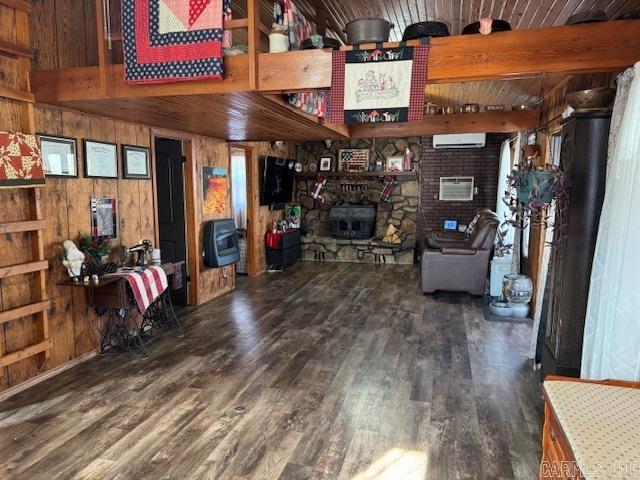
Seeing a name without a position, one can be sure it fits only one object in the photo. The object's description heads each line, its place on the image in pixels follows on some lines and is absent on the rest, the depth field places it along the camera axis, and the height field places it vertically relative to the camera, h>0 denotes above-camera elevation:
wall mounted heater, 5.34 -0.78
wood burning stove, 8.35 -0.70
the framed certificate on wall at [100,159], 3.63 +0.18
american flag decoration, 8.48 +0.47
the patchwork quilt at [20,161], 2.89 +0.12
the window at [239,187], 7.01 -0.08
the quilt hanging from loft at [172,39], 2.72 +0.91
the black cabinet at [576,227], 2.59 -0.24
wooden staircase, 2.98 -0.35
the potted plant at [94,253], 3.55 -0.60
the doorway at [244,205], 6.82 -0.36
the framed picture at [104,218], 3.73 -0.33
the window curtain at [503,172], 7.13 +0.25
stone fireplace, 8.27 -0.51
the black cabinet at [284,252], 7.43 -1.21
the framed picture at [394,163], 8.26 +0.42
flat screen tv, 7.14 +0.04
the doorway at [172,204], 5.14 -0.28
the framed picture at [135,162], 4.05 +0.18
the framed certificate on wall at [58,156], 3.26 +0.18
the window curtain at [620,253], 2.11 -0.33
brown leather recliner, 5.55 -1.02
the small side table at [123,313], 3.53 -1.29
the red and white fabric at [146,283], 3.57 -0.88
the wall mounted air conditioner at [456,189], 8.26 -0.06
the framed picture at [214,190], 5.42 -0.10
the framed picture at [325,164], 8.62 +0.39
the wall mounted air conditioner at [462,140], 7.84 +0.83
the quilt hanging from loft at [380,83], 2.58 +0.61
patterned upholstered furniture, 1.30 -0.81
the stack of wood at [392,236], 8.27 -0.98
